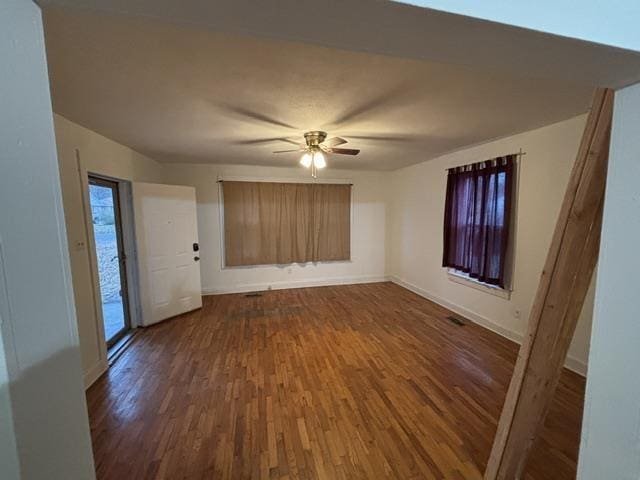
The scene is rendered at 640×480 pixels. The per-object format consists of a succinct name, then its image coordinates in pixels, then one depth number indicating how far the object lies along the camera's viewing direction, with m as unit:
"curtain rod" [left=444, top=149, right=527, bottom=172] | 2.85
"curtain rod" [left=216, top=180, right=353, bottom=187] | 4.74
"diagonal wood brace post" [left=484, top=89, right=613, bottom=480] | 1.09
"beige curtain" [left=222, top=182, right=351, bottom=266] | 4.75
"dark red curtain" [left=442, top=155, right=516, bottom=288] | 3.03
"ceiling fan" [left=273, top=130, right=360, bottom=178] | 2.67
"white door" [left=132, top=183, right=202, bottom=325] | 3.46
